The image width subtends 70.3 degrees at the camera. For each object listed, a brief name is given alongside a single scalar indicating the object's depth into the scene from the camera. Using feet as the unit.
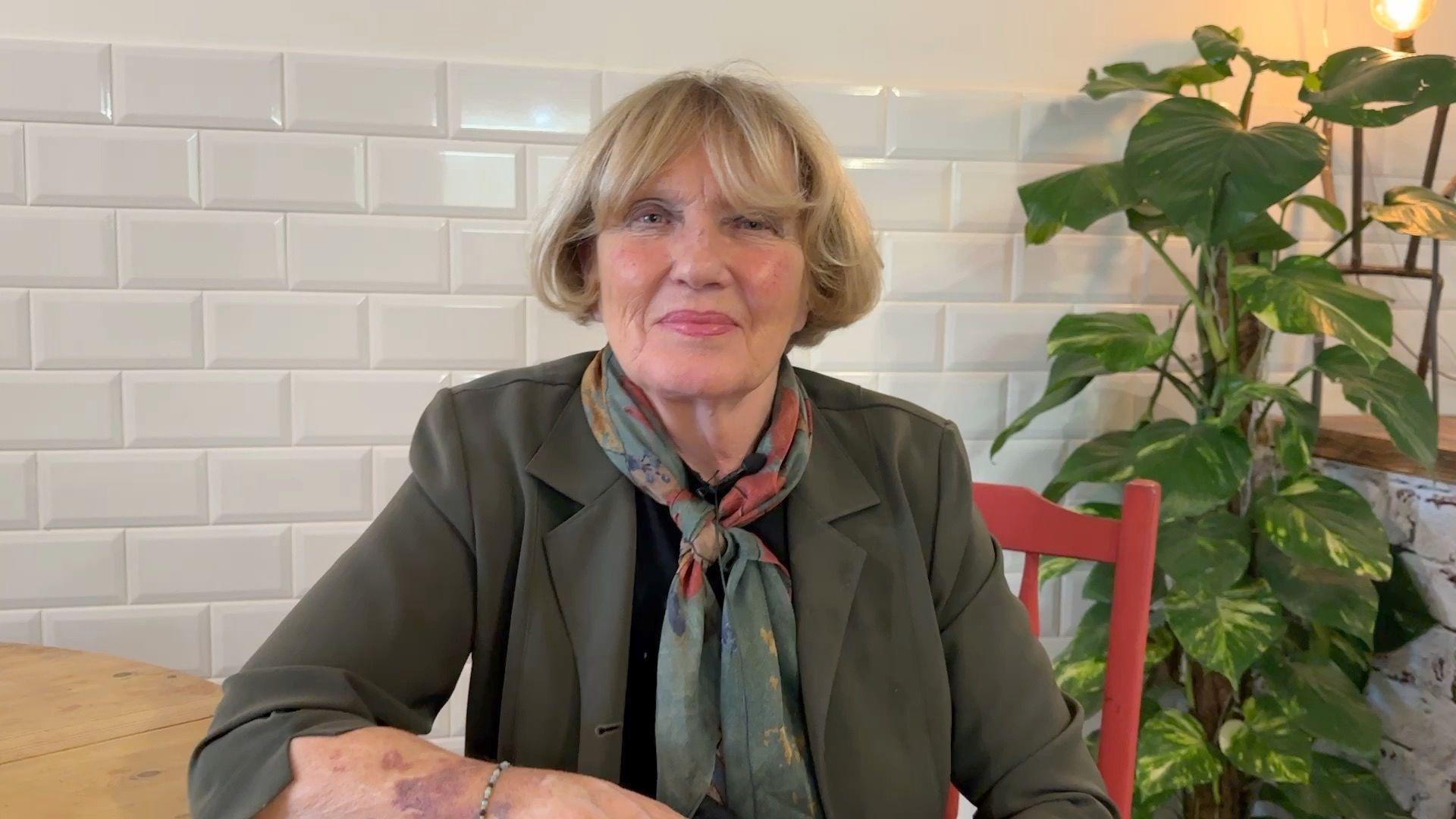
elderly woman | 3.18
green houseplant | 4.82
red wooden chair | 3.73
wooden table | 2.91
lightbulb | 5.52
